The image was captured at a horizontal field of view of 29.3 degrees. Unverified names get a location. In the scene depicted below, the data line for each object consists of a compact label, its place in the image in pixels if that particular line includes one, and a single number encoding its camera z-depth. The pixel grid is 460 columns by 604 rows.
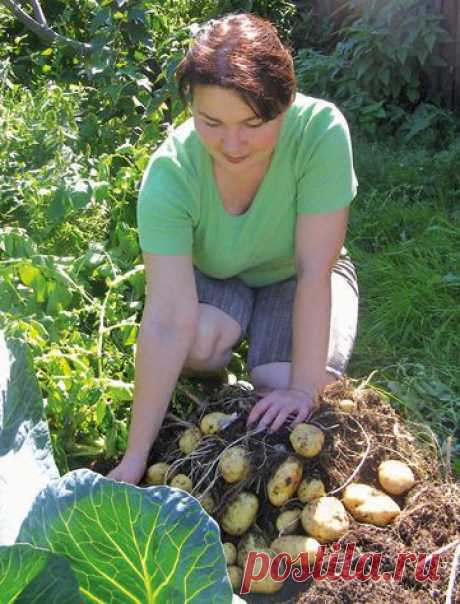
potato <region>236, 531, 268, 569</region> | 2.03
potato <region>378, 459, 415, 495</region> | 2.14
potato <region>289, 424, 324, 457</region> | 2.13
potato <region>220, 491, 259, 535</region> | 2.08
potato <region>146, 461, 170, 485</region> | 2.24
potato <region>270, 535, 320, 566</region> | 1.98
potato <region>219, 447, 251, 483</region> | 2.13
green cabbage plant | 1.41
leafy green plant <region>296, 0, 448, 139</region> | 4.78
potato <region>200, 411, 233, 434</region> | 2.28
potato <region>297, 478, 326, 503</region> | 2.09
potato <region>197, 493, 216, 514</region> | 2.13
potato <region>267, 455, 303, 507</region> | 2.09
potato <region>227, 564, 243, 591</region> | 2.01
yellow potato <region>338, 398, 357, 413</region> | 2.32
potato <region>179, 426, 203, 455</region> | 2.29
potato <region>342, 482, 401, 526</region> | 2.06
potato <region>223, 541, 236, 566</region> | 2.04
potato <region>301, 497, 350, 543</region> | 2.00
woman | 2.06
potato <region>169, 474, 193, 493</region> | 2.16
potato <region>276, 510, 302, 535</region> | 2.06
